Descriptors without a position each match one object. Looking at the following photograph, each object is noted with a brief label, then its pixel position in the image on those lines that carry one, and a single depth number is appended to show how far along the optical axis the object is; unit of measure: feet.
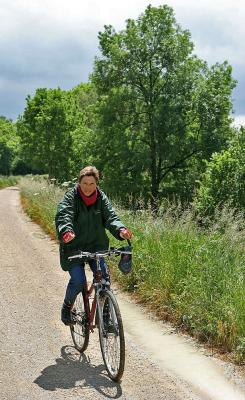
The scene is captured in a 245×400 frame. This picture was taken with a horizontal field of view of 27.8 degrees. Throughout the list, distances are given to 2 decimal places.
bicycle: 14.89
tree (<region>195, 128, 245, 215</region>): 49.67
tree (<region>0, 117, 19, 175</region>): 254.68
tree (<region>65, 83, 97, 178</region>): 102.37
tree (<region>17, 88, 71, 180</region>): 143.43
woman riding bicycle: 16.58
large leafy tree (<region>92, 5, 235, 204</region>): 97.81
